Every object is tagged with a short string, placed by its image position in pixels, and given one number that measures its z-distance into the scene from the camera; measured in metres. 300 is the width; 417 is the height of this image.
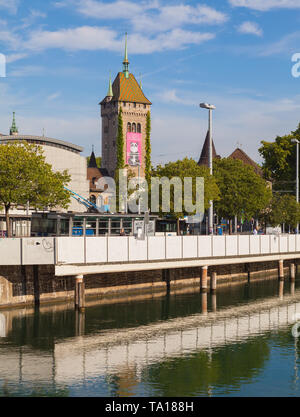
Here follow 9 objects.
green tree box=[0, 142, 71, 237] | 60.84
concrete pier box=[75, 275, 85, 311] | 48.25
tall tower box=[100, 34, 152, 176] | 162.62
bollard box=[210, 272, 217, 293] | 60.12
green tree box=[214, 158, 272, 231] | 87.81
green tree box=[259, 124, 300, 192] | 121.00
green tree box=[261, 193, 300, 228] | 97.62
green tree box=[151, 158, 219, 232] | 75.69
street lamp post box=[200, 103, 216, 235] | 53.94
